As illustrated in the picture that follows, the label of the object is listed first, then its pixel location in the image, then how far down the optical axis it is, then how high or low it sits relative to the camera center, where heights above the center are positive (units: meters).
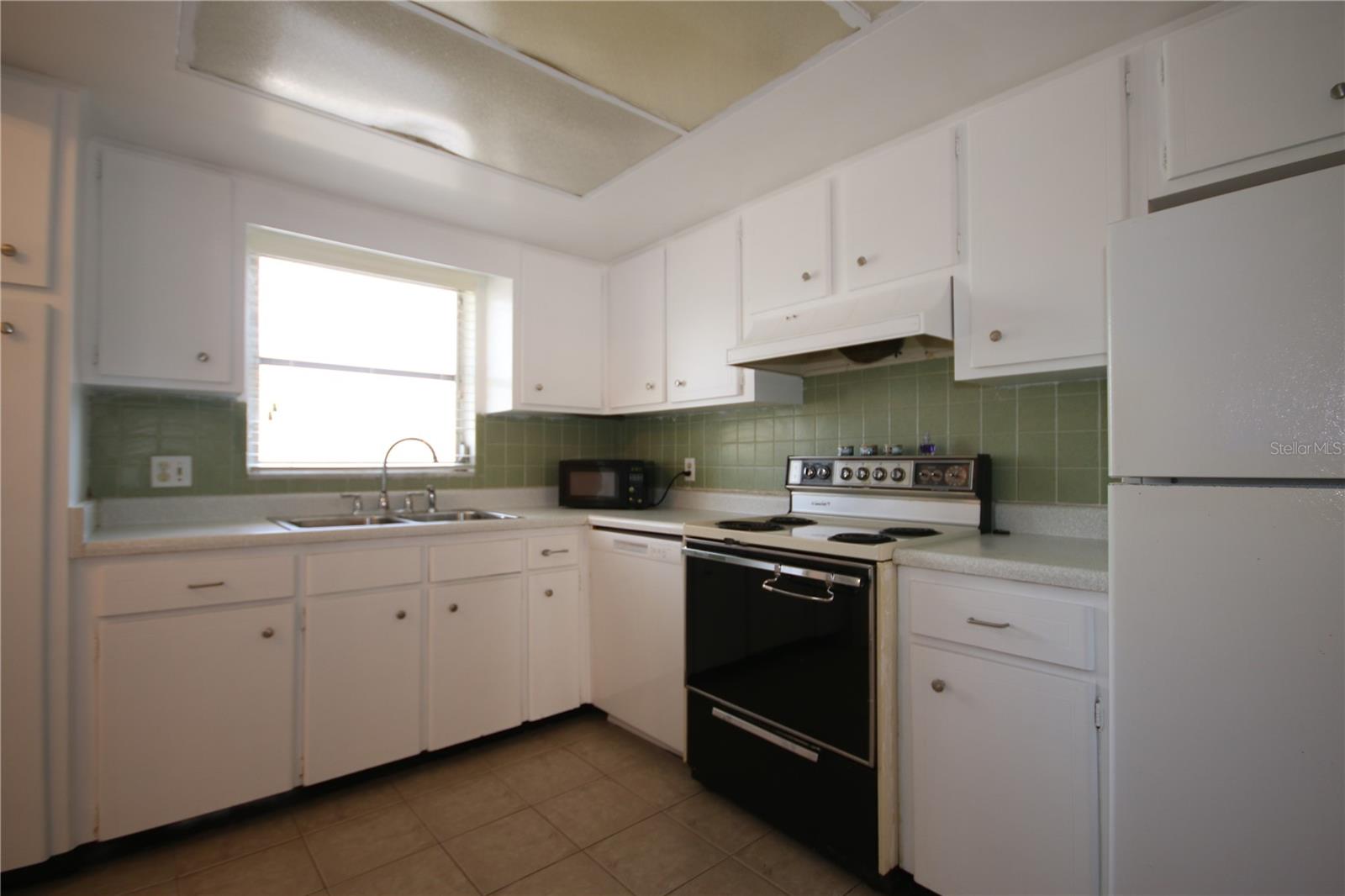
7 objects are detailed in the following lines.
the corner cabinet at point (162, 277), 1.97 +0.59
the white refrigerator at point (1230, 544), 0.98 -0.15
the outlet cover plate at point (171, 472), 2.24 -0.07
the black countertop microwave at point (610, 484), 2.97 -0.14
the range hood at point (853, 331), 1.81 +0.39
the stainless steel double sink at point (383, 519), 2.47 -0.28
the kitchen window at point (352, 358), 2.55 +0.44
